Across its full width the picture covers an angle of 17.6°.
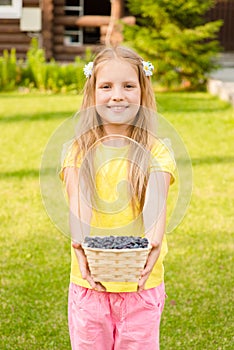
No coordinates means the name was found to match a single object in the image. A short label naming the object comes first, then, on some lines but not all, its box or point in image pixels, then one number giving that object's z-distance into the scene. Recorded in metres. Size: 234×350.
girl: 2.10
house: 14.12
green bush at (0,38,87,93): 12.21
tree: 11.55
